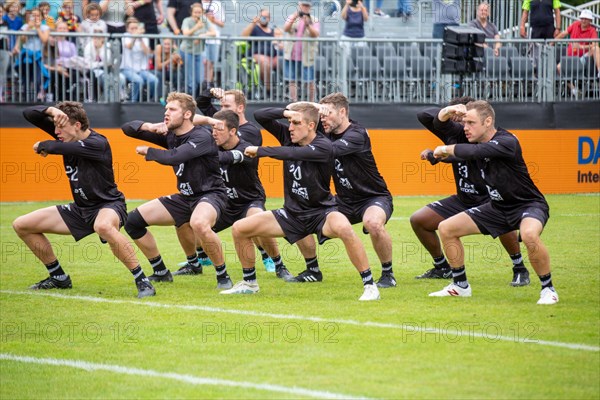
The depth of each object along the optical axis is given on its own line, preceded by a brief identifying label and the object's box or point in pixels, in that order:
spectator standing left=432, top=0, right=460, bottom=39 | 24.22
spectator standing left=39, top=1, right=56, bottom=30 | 20.67
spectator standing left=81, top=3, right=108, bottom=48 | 20.83
